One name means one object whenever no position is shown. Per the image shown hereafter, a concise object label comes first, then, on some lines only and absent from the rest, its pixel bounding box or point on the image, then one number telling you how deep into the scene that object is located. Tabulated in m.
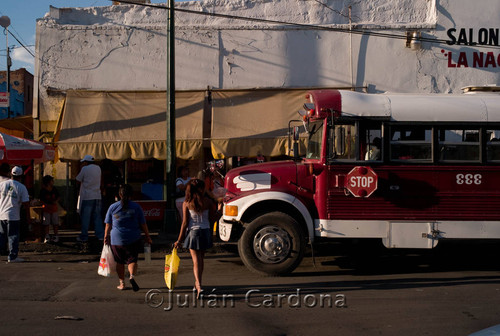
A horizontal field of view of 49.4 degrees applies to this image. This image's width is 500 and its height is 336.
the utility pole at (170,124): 12.30
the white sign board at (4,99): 17.92
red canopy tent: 11.50
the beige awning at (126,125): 14.02
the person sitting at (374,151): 8.76
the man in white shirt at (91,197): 11.56
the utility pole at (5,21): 18.56
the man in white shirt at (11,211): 9.80
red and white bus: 8.68
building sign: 15.18
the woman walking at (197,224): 7.18
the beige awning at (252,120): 14.00
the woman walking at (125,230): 7.38
